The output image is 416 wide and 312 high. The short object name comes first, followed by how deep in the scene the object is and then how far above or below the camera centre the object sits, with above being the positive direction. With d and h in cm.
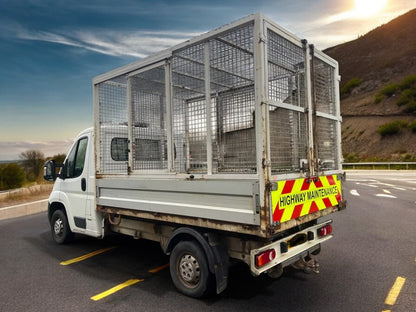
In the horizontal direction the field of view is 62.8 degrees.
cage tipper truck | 352 +10
